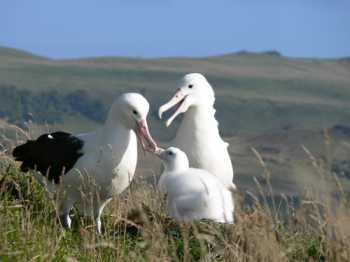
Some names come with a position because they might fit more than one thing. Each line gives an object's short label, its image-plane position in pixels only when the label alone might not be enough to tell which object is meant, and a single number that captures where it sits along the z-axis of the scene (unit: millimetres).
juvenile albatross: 15164
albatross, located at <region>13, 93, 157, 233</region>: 14555
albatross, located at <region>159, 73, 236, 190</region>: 18797
